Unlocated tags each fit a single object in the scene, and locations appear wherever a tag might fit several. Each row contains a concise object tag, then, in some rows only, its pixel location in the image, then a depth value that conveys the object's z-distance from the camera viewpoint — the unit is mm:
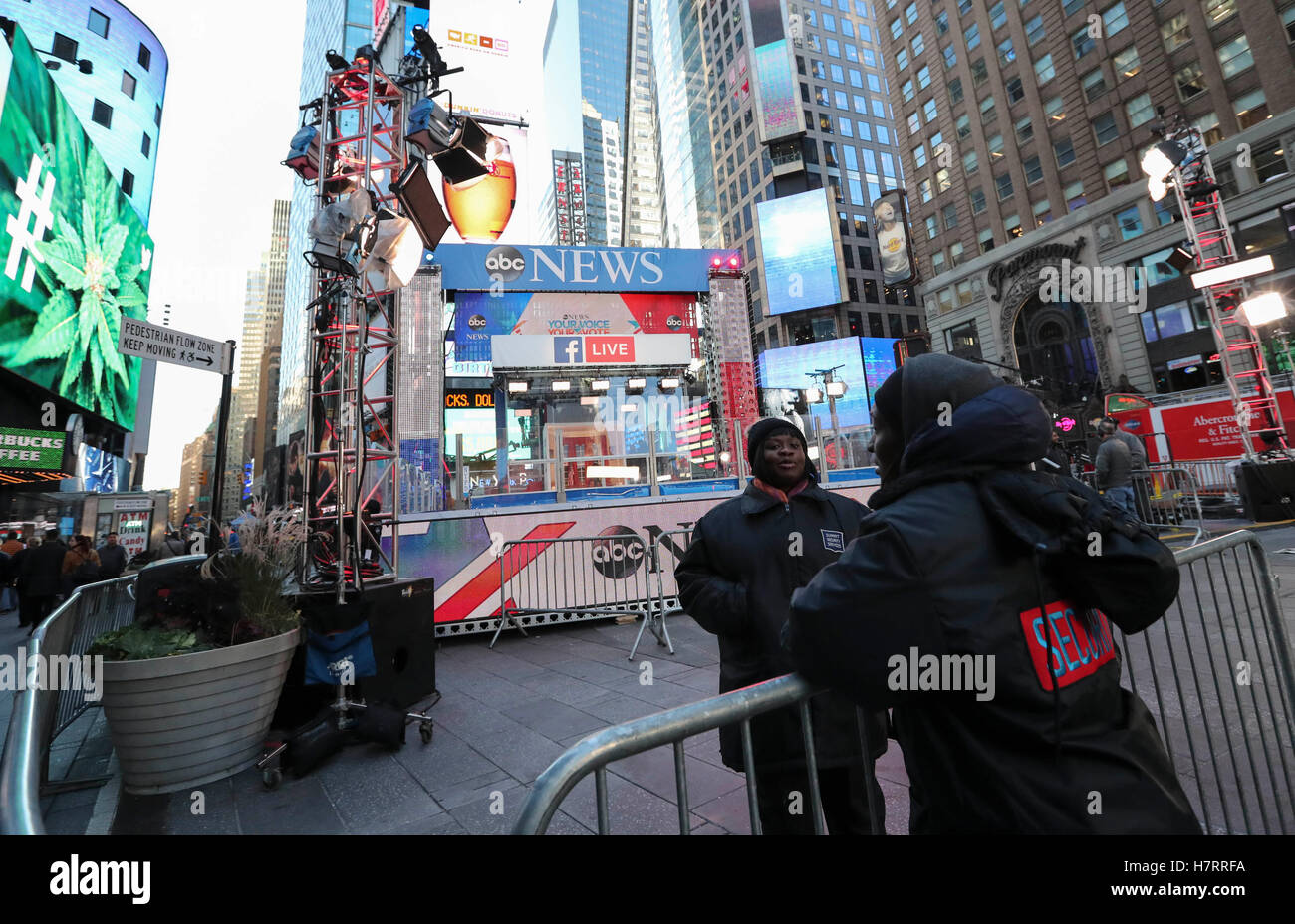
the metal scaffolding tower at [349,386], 5329
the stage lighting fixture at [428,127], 6340
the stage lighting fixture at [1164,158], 15352
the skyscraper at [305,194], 54062
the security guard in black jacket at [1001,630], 1252
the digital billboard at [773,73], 58406
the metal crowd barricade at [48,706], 1352
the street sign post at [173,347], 4535
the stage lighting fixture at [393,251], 5867
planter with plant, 3703
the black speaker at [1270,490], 12039
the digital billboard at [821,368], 45125
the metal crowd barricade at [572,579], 8406
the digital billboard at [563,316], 16250
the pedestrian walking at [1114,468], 9023
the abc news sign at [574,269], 16062
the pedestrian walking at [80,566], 12659
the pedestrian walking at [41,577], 11555
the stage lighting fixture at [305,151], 6262
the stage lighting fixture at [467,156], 7215
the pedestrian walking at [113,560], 13500
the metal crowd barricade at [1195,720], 1230
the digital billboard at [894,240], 44031
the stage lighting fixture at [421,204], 5988
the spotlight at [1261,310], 14273
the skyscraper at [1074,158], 26875
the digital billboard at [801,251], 50438
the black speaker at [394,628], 4676
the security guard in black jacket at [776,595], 2258
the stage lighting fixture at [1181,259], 15719
